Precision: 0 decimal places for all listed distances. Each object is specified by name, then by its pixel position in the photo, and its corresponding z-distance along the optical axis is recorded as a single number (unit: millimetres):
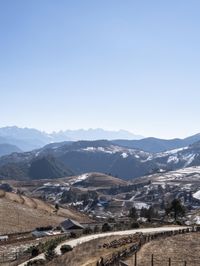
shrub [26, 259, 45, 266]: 39251
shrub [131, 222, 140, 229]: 70278
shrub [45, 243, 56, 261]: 41465
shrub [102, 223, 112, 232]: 69841
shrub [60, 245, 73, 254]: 44931
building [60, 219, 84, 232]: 81740
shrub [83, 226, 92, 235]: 67977
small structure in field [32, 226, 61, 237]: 73662
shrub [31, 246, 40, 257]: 46145
